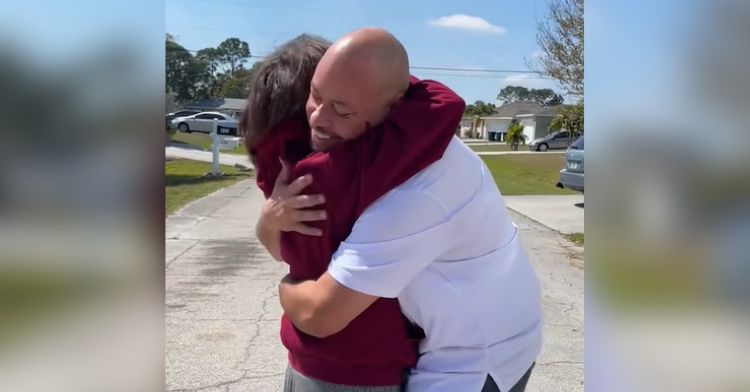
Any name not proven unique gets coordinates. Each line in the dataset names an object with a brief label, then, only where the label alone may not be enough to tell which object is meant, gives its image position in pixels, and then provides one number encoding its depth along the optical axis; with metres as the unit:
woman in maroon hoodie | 1.08
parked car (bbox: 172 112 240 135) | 29.41
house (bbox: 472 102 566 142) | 60.28
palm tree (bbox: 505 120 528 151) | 47.75
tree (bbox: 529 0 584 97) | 12.87
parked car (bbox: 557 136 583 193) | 12.65
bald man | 1.08
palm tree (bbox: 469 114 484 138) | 68.73
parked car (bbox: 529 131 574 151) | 44.53
